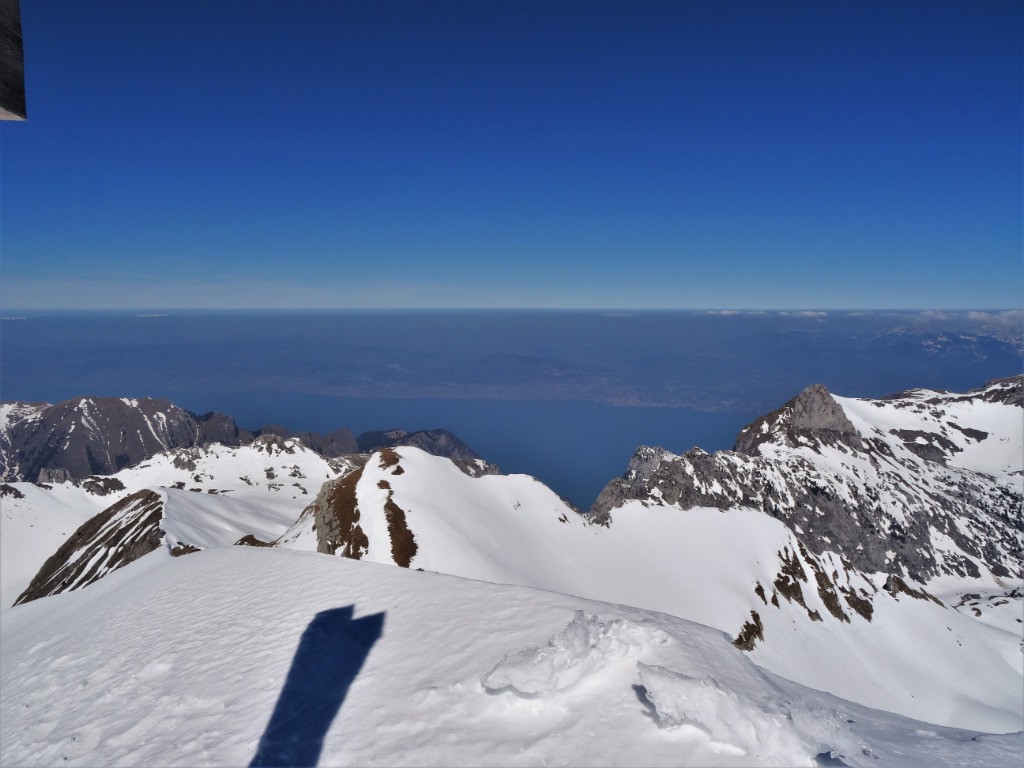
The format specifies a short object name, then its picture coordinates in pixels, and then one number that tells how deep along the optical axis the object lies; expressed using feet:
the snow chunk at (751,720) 17.98
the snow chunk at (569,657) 22.16
